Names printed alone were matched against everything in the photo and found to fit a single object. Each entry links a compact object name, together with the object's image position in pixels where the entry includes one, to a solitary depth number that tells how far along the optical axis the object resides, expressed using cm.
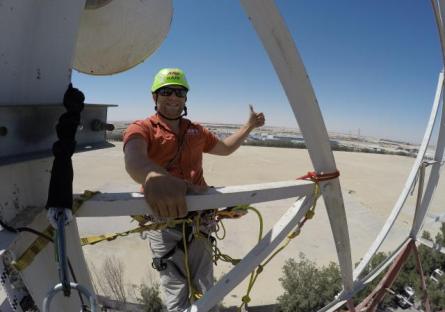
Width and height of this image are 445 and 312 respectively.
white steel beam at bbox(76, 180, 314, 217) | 179
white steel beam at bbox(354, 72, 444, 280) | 395
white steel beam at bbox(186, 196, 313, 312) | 204
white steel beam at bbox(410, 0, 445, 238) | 431
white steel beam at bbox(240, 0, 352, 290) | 188
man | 290
